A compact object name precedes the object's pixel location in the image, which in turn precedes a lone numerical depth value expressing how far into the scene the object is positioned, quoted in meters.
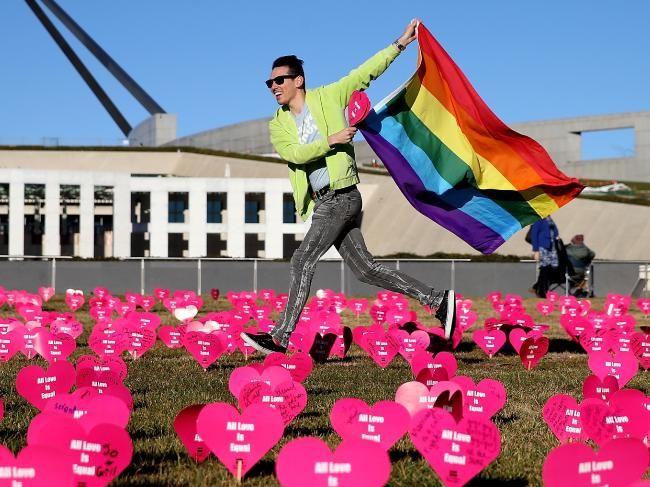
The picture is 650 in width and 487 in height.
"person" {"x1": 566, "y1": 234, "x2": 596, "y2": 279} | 23.81
